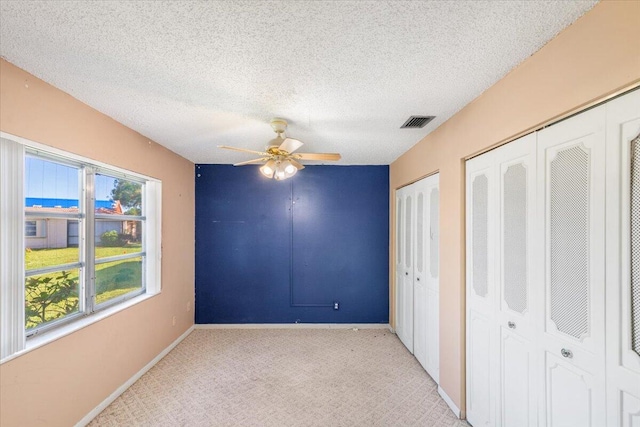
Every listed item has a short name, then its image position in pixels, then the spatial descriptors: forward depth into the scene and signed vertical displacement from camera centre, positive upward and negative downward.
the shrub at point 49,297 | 2.09 -0.63
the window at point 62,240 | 1.83 -0.20
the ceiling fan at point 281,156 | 2.54 +0.52
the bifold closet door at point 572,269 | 1.34 -0.28
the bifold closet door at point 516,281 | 1.76 -0.43
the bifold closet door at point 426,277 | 3.12 -0.72
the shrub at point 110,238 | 2.84 -0.23
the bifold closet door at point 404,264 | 3.87 -0.70
